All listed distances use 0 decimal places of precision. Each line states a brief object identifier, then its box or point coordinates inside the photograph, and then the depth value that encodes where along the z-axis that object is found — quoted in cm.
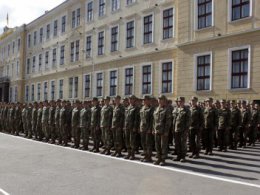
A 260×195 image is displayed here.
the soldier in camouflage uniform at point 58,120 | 1777
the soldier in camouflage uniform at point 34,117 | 2067
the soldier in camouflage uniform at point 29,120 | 2144
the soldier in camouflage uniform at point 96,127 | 1483
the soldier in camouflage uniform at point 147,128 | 1210
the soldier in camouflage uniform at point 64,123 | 1722
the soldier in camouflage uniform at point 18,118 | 2386
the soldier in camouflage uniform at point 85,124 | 1533
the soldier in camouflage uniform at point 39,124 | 2002
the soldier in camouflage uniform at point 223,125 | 1502
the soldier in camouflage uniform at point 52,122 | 1846
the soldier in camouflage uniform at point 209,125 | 1375
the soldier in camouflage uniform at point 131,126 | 1278
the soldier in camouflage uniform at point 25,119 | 2200
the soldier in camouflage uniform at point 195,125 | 1319
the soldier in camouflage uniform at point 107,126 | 1393
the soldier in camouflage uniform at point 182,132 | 1212
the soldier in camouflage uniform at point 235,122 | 1562
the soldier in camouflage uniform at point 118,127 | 1340
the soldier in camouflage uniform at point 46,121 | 1903
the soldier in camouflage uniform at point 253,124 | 1679
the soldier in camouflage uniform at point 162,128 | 1155
